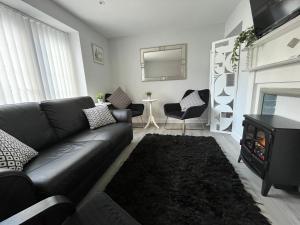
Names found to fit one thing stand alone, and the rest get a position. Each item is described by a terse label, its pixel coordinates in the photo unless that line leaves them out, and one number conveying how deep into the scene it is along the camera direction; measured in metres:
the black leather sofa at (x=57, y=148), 0.85
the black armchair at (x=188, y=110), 2.89
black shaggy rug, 1.12
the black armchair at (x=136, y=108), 3.37
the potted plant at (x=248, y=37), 1.86
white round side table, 3.58
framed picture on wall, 3.39
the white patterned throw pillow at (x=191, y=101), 3.23
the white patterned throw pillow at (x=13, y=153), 1.05
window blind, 1.87
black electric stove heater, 1.21
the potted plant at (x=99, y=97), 3.29
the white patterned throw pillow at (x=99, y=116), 2.21
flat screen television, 1.20
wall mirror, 3.70
